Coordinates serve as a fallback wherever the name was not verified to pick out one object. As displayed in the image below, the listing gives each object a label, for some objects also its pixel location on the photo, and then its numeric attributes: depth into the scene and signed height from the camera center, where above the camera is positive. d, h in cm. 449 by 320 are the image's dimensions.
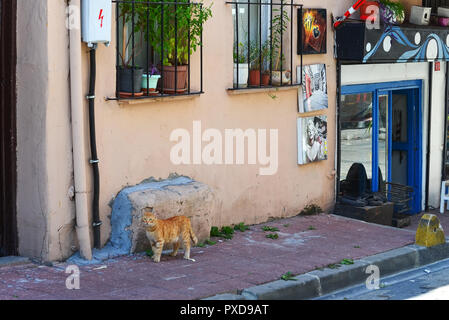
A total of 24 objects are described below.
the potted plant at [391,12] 1778 +111
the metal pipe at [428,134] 2047 -76
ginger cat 1205 -141
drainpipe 1164 -50
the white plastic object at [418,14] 1904 +113
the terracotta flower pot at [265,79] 1577 +13
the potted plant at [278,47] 1584 +55
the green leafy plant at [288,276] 1168 -177
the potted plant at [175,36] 1332 +58
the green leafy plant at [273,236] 1464 -173
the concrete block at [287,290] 1092 -181
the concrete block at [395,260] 1339 -189
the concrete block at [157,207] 1247 -121
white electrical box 1169 +65
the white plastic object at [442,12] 2009 +123
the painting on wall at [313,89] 1637 +0
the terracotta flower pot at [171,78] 1359 +12
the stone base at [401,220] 1816 -194
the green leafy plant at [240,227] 1506 -167
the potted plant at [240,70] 1512 +23
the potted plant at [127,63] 1266 +28
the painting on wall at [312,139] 1646 -67
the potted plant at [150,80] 1311 +10
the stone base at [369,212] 1707 -172
